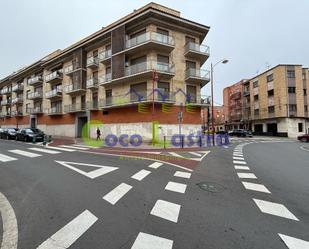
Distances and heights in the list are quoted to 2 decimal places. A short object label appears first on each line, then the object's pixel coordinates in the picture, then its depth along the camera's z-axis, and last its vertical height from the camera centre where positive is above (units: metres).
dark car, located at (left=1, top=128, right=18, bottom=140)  20.50 -0.66
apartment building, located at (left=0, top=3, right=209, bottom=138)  18.80 +6.66
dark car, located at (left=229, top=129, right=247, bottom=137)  35.06 -1.54
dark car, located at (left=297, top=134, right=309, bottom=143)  23.99 -1.87
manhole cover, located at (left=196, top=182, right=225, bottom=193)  4.73 -1.84
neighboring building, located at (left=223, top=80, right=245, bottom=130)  50.81 +6.80
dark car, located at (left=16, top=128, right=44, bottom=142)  17.69 -0.80
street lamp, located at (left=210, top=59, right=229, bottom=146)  17.14 +3.87
